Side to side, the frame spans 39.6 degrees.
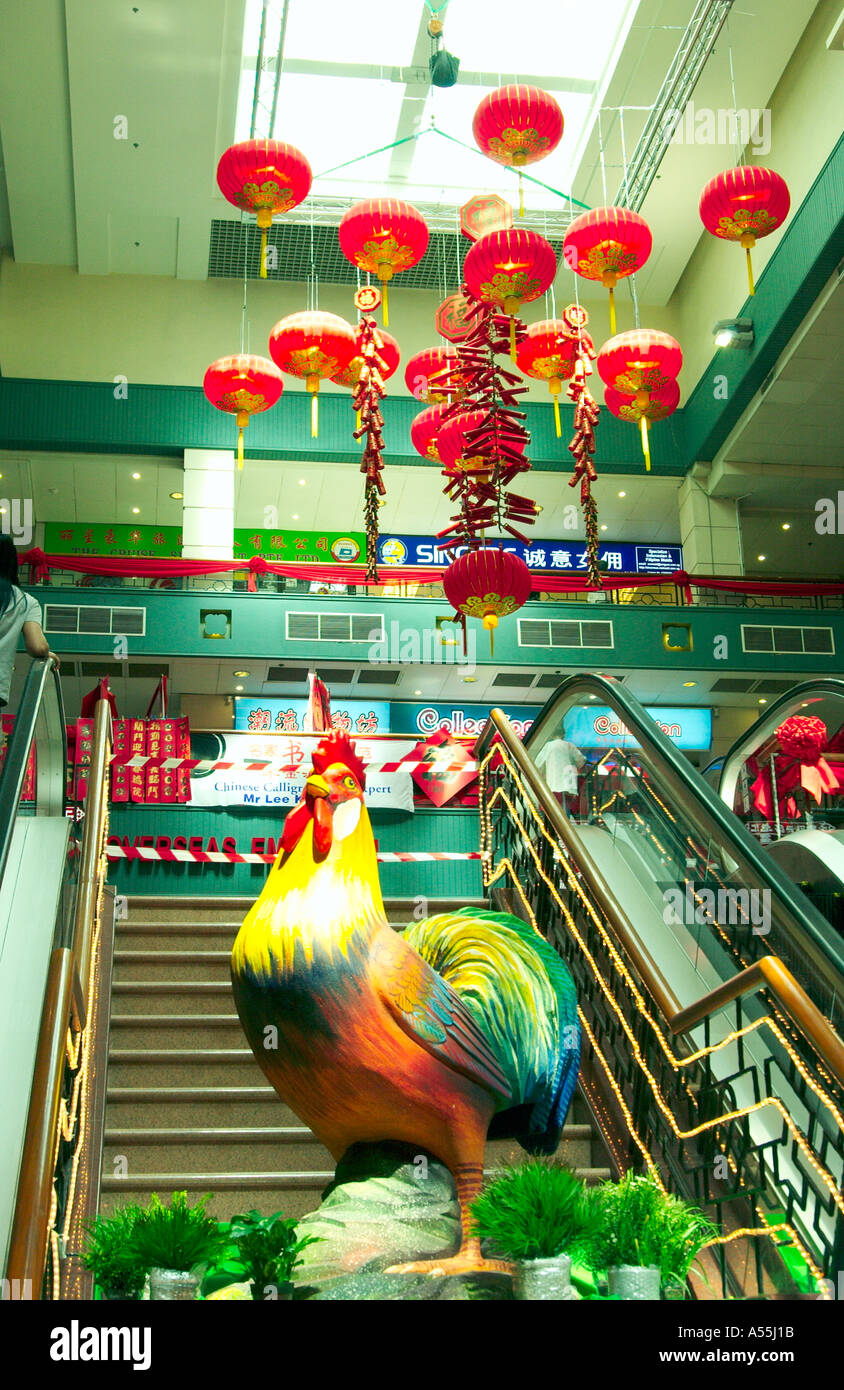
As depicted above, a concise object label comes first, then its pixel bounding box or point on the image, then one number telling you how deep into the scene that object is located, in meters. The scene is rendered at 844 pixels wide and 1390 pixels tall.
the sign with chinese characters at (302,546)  18.17
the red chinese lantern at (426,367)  9.27
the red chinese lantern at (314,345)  9.38
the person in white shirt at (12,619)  4.09
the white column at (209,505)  15.23
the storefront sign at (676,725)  16.36
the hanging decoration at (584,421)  8.55
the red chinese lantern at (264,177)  8.47
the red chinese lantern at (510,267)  7.88
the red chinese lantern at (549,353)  9.58
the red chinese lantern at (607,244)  8.77
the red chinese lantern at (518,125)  8.05
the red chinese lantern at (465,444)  7.47
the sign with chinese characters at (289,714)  15.73
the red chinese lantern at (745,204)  9.05
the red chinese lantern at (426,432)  9.84
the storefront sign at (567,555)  18.39
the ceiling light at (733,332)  13.64
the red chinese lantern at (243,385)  10.55
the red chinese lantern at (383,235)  8.41
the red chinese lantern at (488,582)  8.64
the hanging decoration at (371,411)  8.75
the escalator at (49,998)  2.39
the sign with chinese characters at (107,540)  17.70
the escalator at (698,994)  2.88
